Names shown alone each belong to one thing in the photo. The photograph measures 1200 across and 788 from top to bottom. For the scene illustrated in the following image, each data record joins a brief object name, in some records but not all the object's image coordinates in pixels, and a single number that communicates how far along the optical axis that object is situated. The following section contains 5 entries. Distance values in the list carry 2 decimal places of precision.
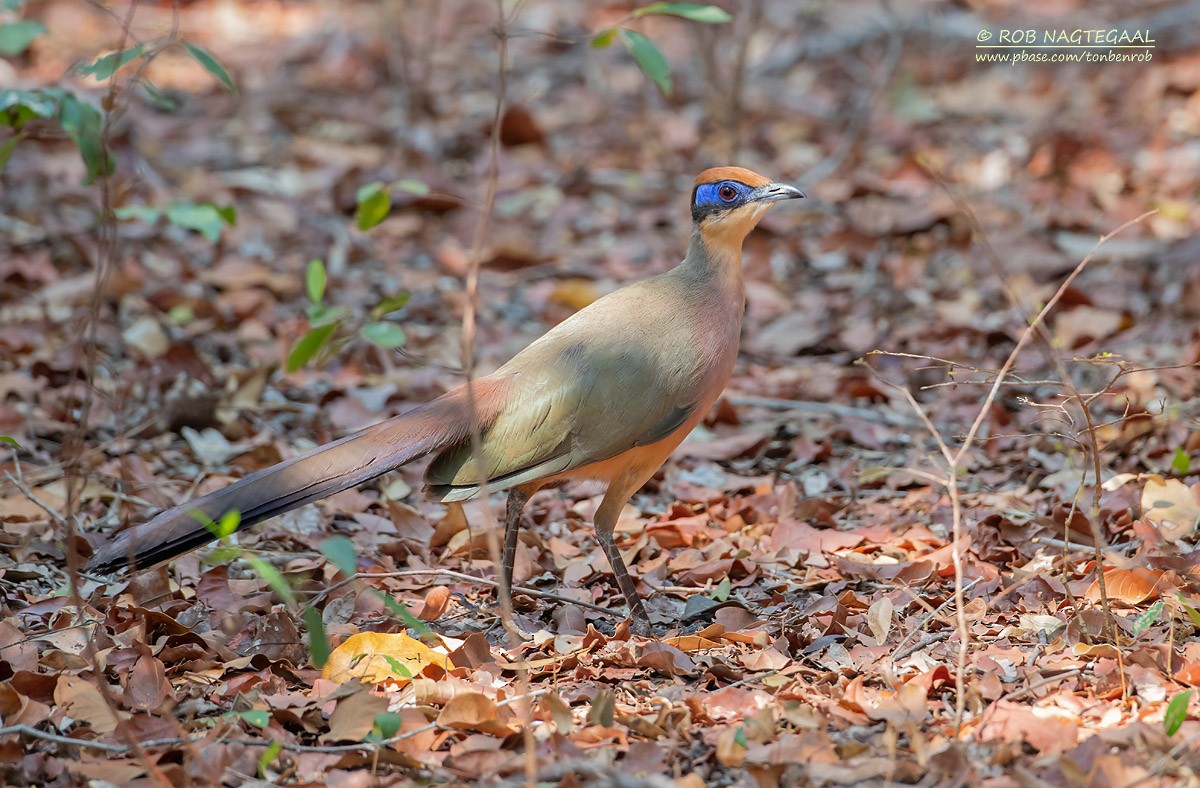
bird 7.80
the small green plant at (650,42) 7.47
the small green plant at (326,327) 9.05
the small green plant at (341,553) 5.51
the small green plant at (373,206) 9.73
